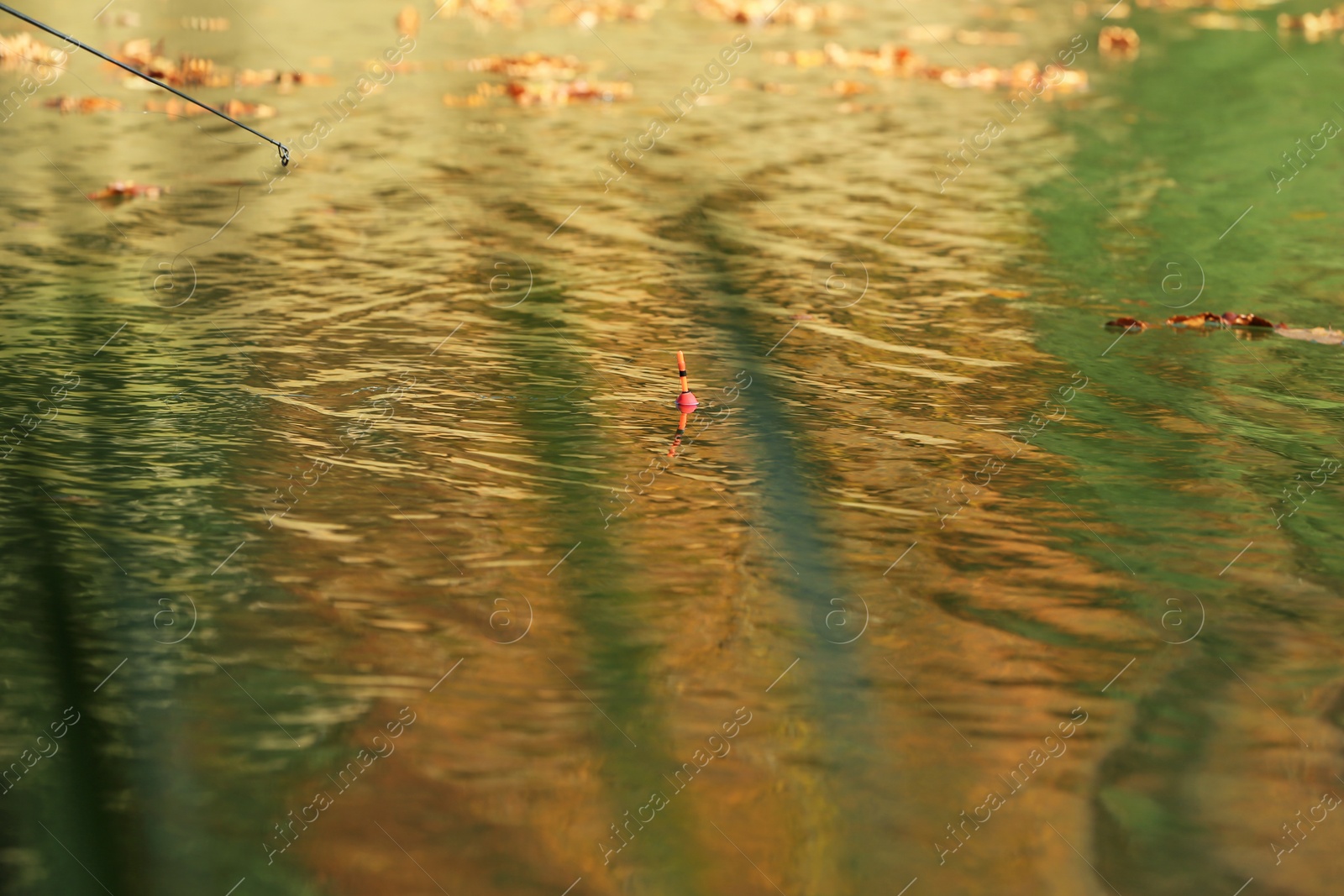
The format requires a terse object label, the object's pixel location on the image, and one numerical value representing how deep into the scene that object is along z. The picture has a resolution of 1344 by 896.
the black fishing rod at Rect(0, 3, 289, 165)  6.31
